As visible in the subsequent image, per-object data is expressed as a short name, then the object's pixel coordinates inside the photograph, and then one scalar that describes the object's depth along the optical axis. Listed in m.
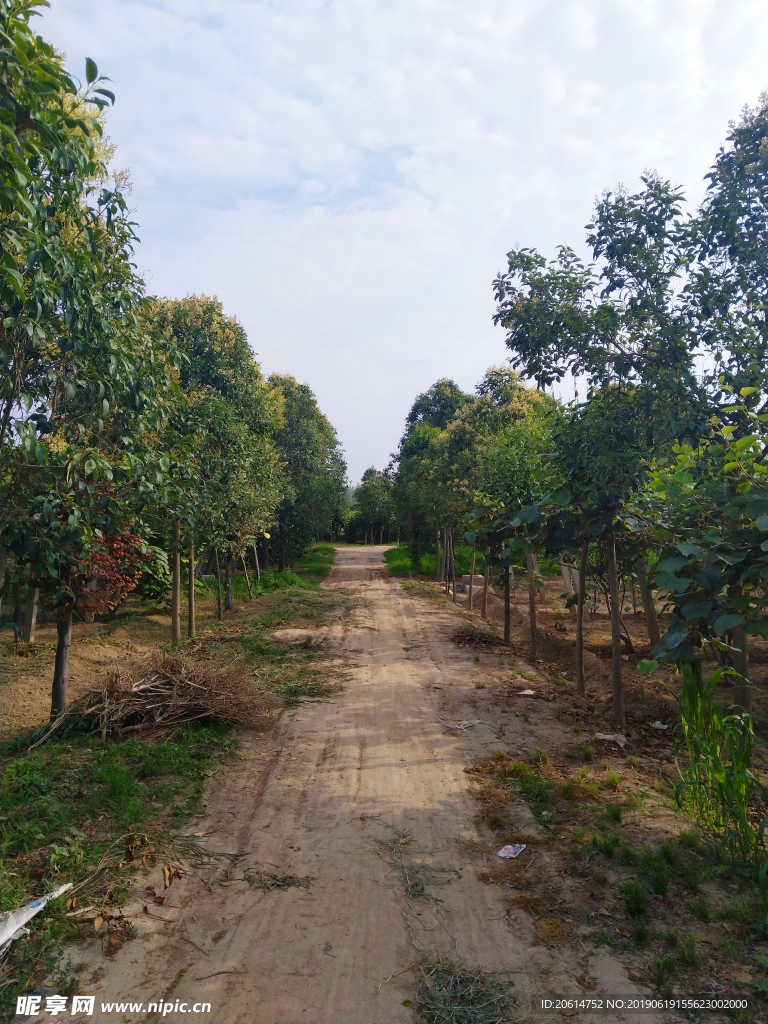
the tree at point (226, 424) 14.43
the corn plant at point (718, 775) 4.91
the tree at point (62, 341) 4.18
